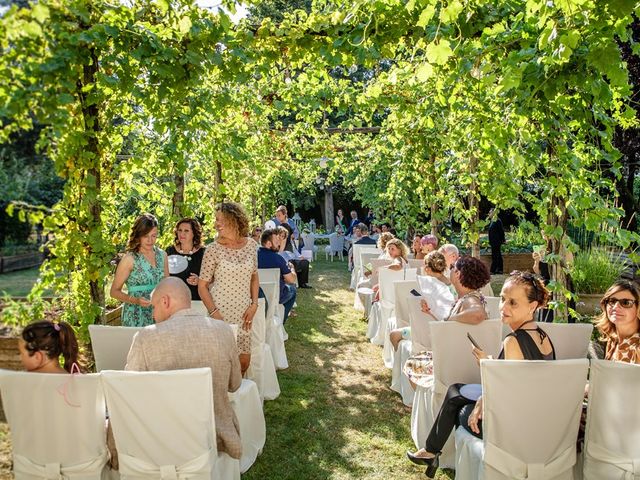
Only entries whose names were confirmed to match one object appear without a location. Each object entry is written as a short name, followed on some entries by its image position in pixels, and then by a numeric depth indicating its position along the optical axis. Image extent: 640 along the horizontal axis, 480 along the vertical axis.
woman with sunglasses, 3.13
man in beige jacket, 2.78
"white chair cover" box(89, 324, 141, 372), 3.33
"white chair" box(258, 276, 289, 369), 5.79
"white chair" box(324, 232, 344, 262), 17.73
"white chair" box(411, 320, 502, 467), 3.64
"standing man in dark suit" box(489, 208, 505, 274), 13.35
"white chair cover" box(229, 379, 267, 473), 3.65
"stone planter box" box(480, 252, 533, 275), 14.10
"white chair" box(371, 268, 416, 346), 6.81
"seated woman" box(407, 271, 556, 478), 2.98
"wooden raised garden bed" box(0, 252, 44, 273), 9.38
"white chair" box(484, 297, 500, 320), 4.65
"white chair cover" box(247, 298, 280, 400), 4.88
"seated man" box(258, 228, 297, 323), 6.56
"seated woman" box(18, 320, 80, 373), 2.69
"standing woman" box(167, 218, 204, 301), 4.84
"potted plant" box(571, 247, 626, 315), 8.43
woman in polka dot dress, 4.28
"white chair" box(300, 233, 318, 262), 16.75
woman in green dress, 4.19
